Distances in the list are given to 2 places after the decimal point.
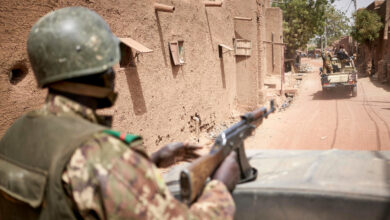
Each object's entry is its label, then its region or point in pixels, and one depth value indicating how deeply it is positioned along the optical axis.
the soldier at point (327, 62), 13.83
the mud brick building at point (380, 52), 15.77
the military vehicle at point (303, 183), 1.54
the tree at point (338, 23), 48.32
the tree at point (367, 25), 18.08
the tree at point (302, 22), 25.86
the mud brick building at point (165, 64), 3.69
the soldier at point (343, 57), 14.49
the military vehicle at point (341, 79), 12.86
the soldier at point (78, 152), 1.01
